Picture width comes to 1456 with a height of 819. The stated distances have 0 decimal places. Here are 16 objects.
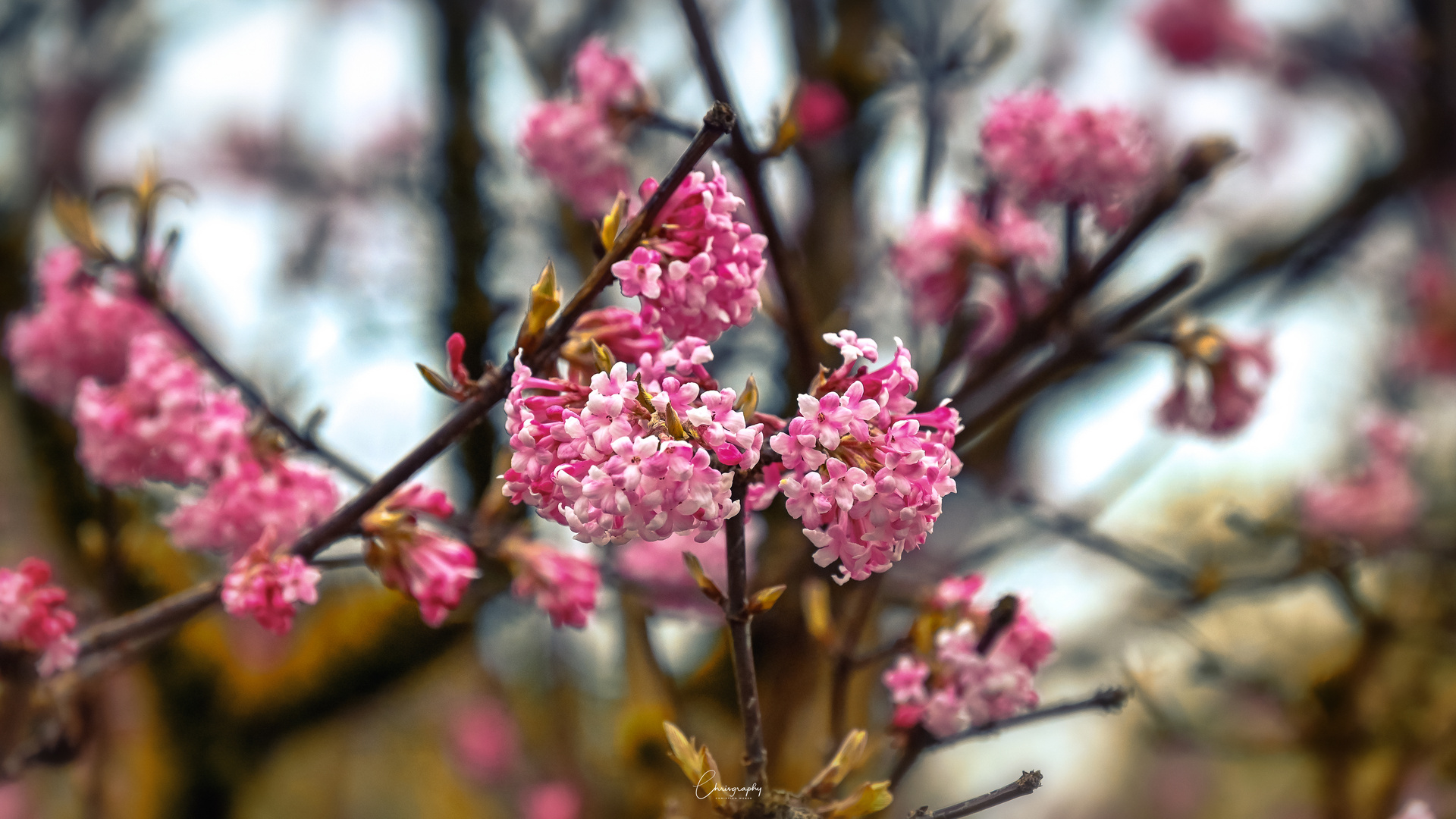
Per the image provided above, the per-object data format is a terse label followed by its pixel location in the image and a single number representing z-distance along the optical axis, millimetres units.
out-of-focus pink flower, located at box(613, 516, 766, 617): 1249
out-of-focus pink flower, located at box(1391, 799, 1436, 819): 950
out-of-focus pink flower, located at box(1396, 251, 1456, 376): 3444
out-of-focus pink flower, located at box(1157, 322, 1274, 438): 1019
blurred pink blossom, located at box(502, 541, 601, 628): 940
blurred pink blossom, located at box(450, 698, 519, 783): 4650
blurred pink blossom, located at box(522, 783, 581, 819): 2899
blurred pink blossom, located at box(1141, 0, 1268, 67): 2953
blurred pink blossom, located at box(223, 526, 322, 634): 893
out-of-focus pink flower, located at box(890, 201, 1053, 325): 1061
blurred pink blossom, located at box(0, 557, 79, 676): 910
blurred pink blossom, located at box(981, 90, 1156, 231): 1033
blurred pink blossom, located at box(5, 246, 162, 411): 1037
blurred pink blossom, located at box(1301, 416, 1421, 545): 2323
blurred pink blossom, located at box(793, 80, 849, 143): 1261
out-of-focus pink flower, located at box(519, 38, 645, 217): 1033
